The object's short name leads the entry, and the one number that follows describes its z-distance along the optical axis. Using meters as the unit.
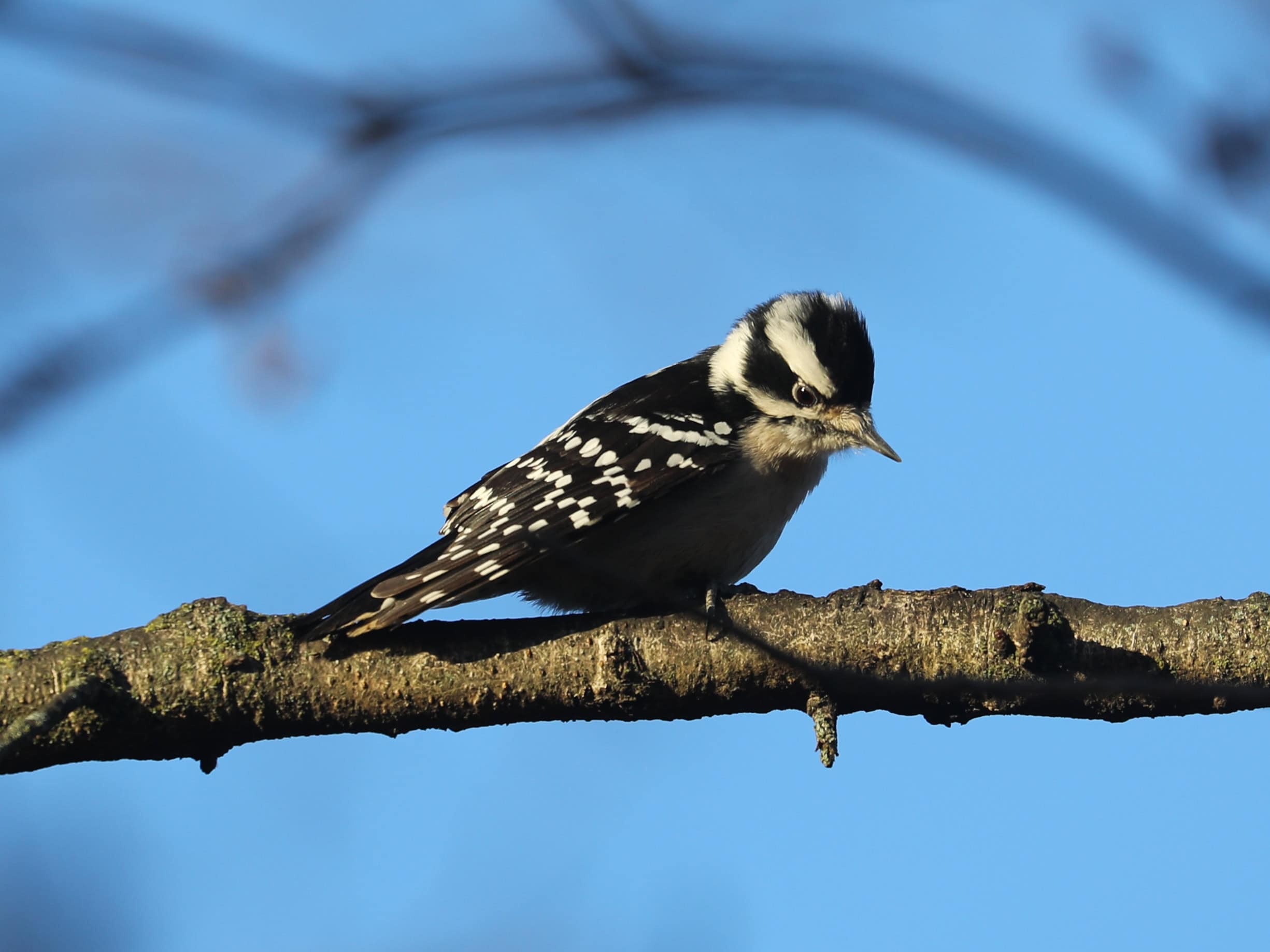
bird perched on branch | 9.59
